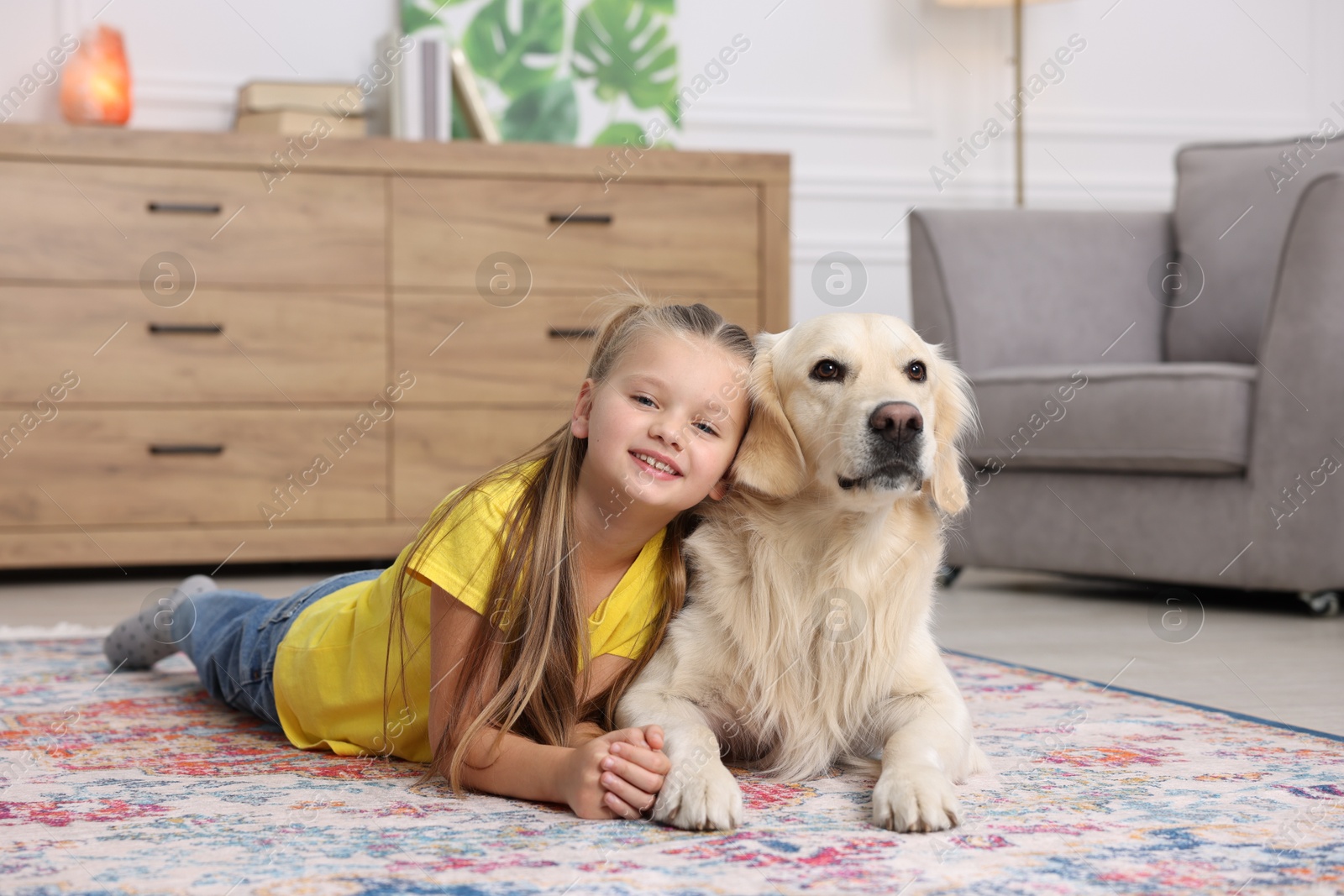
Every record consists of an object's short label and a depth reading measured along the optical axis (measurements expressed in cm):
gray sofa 291
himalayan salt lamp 388
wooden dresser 362
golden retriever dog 153
